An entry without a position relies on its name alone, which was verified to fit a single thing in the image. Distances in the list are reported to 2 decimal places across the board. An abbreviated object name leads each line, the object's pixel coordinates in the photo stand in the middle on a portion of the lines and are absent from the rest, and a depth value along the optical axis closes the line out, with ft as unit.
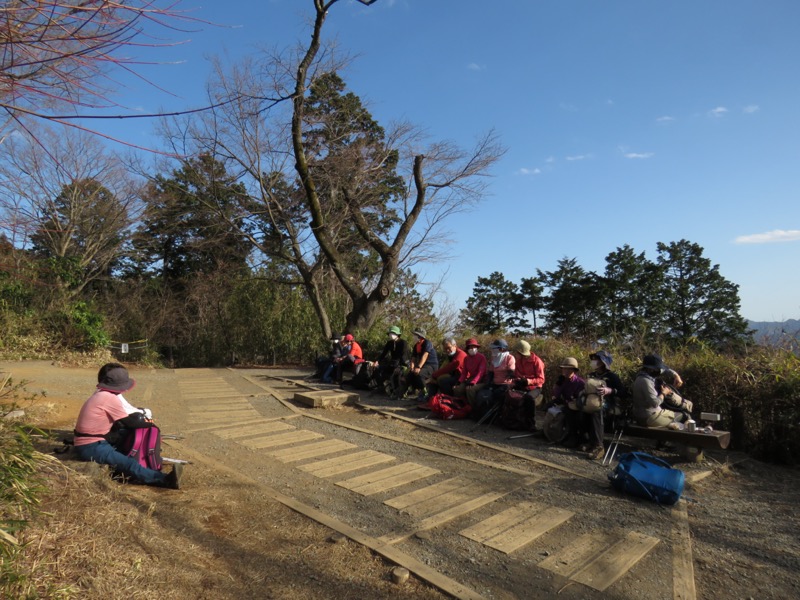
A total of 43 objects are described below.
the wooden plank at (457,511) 12.19
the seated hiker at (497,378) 24.38
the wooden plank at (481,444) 17.29
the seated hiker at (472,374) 25.38
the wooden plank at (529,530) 11.17
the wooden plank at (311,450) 18.03
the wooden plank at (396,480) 14.70
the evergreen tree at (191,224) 51.31
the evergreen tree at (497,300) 109.50
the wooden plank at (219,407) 25.78
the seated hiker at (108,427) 13.30
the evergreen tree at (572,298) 97.60
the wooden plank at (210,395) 30.05
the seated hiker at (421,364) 29.53
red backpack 25.16
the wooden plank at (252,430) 20.83
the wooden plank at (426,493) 13.69
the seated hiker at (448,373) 27.37
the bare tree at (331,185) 46.57
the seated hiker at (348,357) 35.55
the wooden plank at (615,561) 9.73
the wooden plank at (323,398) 27.09
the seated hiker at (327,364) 36.87
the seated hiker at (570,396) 20.06
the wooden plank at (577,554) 10.21
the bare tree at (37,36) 6.11
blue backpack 13.85
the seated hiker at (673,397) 19.58
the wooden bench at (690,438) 17.16
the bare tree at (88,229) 48.83
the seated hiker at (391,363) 30.63
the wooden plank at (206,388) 33.00
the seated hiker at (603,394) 19.02
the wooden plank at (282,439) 19.61
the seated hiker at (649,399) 18.63
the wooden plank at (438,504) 13.04
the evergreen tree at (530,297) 108.99
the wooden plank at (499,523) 11.64
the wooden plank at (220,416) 23.50
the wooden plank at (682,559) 9.45
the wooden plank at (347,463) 16.48
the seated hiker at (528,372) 23.84
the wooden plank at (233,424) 21.84
